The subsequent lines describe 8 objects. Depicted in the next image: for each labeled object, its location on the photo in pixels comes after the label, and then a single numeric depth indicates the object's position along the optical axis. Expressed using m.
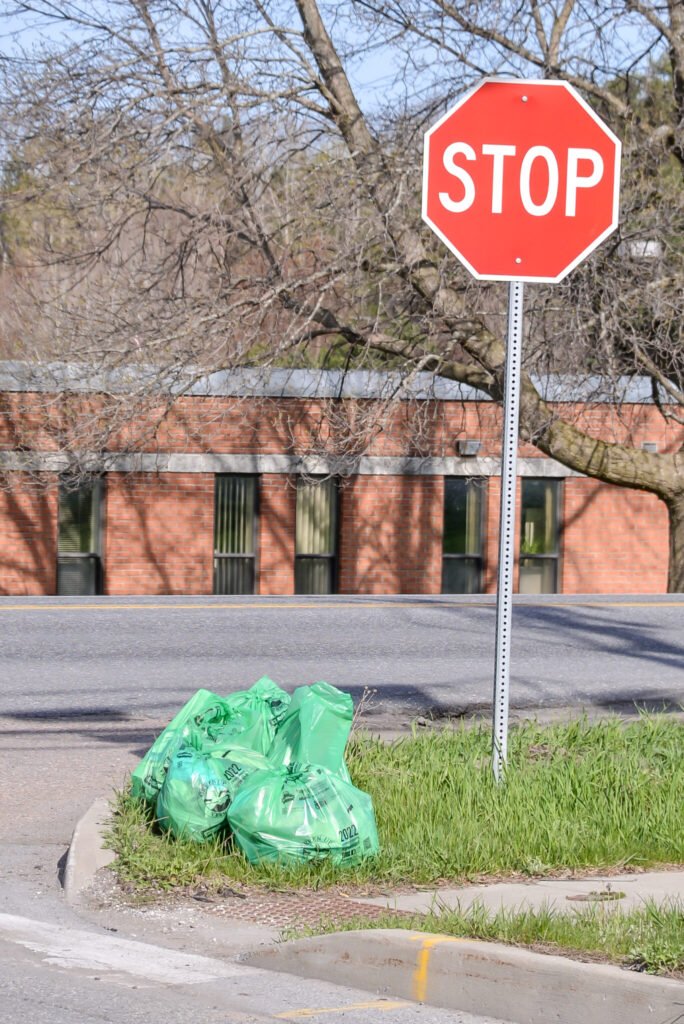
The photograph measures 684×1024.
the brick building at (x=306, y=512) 41.60
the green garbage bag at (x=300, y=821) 9.91
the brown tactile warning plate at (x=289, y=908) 9.02
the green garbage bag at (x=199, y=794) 10.41
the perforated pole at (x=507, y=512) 11.01
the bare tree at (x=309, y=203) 25.24
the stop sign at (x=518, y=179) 11.11
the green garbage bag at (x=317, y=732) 11.01
